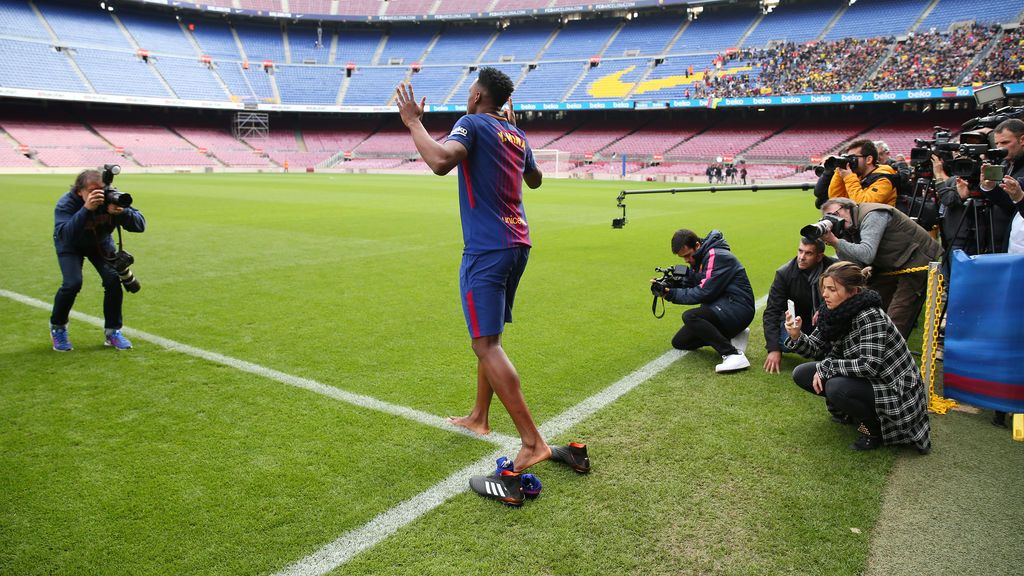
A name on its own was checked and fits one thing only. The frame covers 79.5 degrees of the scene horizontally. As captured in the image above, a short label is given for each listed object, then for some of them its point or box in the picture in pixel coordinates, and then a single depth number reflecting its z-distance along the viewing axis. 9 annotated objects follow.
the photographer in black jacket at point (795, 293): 5.14
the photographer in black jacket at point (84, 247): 5.49
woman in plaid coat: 3.71
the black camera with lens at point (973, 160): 4.59
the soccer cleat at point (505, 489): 3.16
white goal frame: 49.84
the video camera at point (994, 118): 6.25
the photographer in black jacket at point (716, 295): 5.53
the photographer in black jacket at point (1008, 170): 4.57
